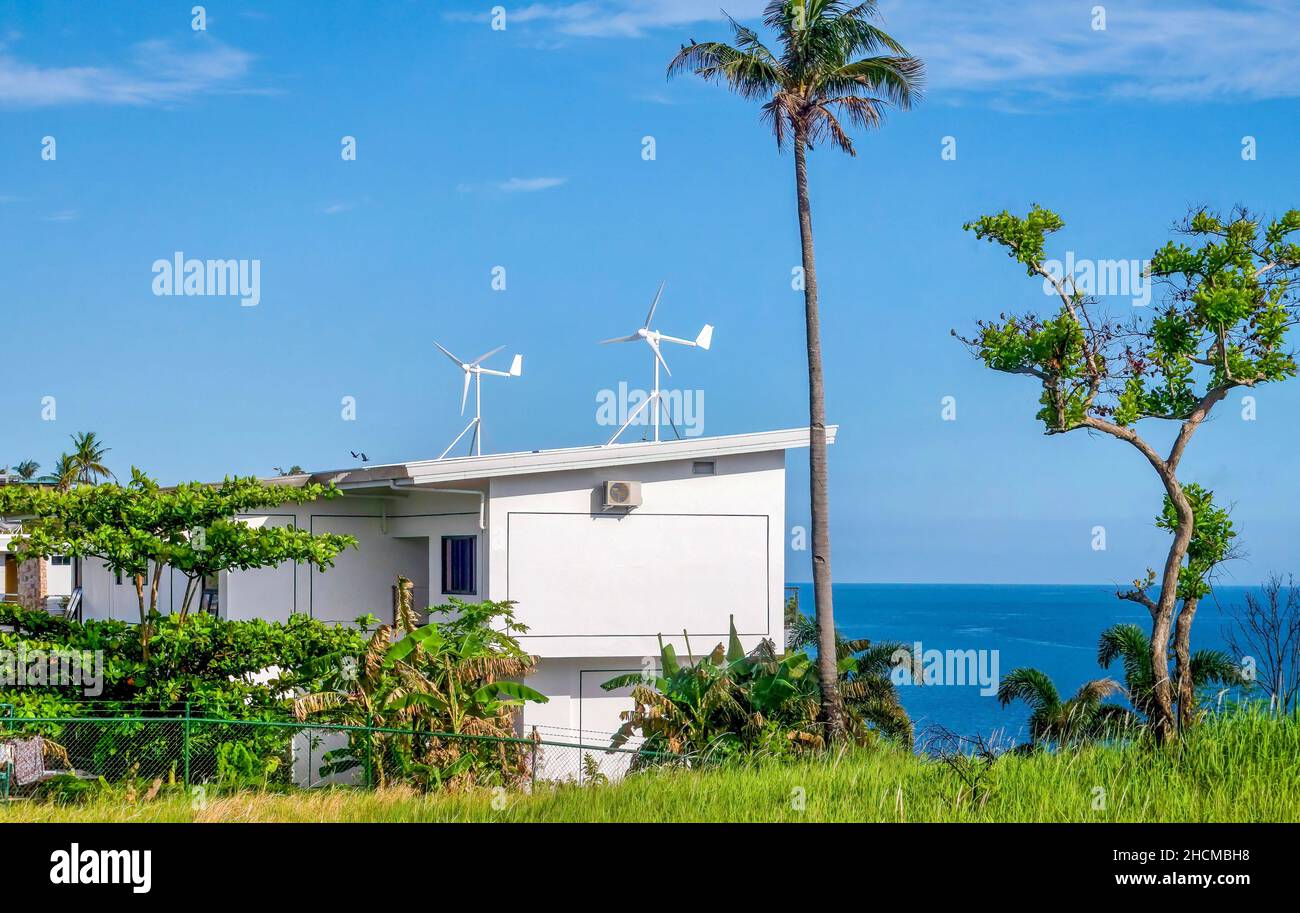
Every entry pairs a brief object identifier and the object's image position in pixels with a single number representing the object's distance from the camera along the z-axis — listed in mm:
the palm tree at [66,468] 82250
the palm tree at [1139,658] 31109
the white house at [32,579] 43781
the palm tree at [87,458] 84500
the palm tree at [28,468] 101094
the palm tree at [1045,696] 32059
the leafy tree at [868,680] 21938
